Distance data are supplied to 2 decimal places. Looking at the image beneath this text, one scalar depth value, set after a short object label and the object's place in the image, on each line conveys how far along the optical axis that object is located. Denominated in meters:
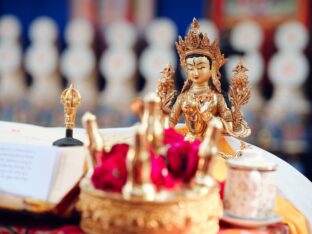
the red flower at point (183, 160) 1.27
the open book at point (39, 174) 1.31
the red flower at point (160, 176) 1.23
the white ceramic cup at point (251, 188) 1.32
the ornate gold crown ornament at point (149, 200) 1.21
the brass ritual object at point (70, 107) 1.47
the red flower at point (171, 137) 1.34
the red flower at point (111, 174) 1.23
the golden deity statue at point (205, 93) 1.53
